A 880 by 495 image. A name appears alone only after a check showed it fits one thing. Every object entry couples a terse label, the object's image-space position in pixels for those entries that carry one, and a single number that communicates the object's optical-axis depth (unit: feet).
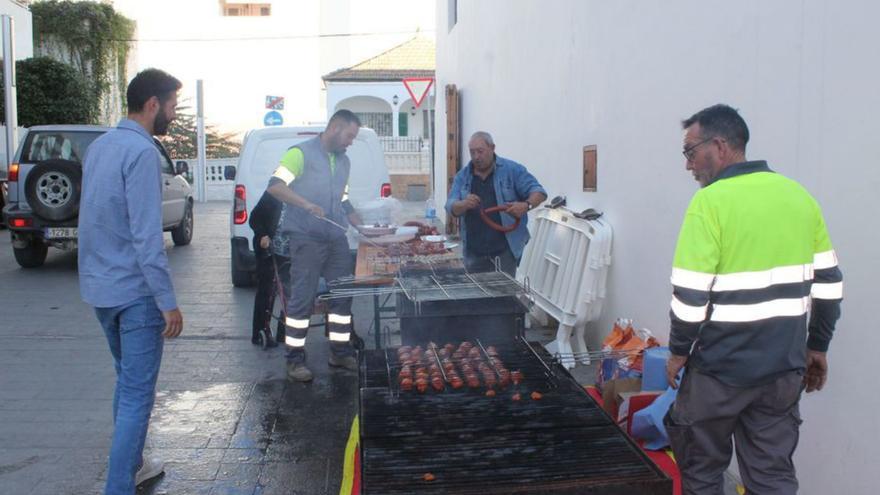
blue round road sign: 65.92
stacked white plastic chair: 20.29
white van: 31.40
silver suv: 35.68
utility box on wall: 21.95
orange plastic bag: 16.83
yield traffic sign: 46.85
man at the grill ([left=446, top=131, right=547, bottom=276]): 21.22
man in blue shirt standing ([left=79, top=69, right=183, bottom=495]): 11.57
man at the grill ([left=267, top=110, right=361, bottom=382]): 19.51
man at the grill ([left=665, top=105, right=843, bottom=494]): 9.37
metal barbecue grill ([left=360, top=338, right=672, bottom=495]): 9.71
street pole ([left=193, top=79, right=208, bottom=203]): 84.99
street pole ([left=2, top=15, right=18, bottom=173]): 59.98
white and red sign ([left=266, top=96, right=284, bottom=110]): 67.46
